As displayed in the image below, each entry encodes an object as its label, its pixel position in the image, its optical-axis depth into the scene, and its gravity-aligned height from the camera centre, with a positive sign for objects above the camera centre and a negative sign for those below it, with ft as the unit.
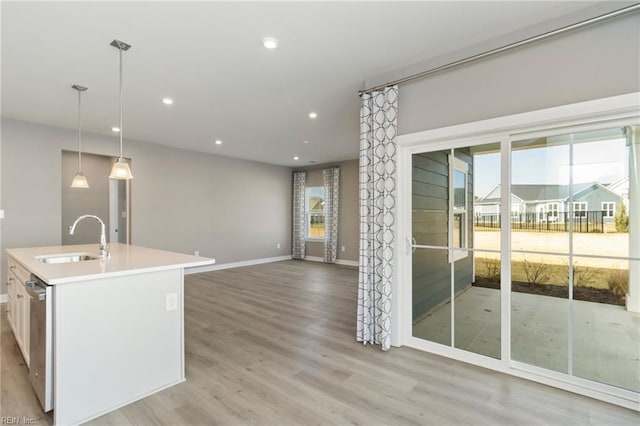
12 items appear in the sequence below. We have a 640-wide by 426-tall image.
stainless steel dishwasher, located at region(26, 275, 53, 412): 6.21 -2.65
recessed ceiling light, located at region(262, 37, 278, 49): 8.04 +4.56
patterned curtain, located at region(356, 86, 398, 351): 9.80 +0.04
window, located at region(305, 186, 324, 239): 28.55 +0.25
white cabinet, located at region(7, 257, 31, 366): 8.09 -2.66
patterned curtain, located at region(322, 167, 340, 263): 26.48 +0.28
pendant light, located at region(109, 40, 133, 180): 9.30 +1.31
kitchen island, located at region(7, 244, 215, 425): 6.25 -2.62
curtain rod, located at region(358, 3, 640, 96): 6.40 +4.16
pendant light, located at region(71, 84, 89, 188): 11.24 +1.27
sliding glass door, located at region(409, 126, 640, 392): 7.29 -1.01
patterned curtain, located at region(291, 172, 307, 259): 28.86 -0.37
